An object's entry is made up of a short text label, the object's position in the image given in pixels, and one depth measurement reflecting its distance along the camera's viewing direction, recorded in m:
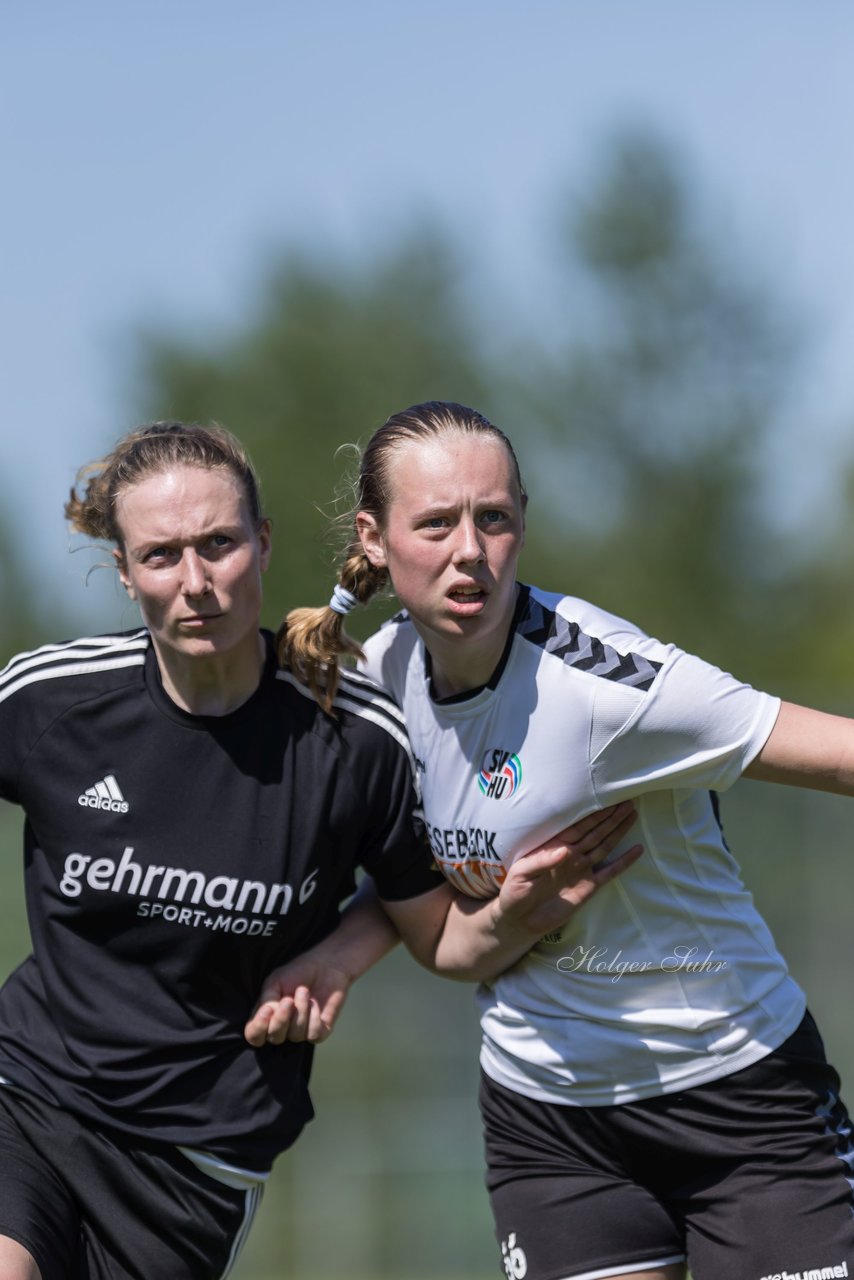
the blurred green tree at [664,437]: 60.62
